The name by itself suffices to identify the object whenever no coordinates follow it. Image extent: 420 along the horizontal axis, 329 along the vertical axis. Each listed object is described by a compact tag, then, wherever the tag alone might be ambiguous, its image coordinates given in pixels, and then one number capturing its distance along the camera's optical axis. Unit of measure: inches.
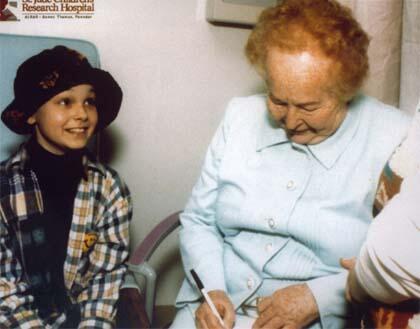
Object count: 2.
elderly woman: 32.8
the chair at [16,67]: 39.3
